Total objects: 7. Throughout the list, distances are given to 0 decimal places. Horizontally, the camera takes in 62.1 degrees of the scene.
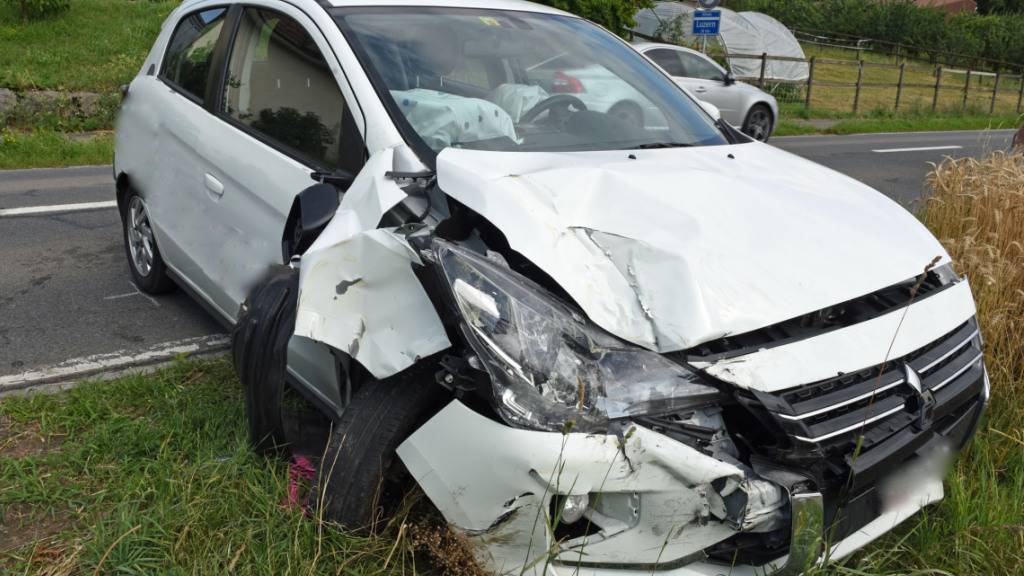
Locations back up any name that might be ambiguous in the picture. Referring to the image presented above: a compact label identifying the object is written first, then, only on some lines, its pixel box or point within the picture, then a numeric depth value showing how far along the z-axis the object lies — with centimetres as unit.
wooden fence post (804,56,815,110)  1959
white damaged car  203
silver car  1405
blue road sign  1545
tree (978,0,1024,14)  5172
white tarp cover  2333
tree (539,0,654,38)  1455
